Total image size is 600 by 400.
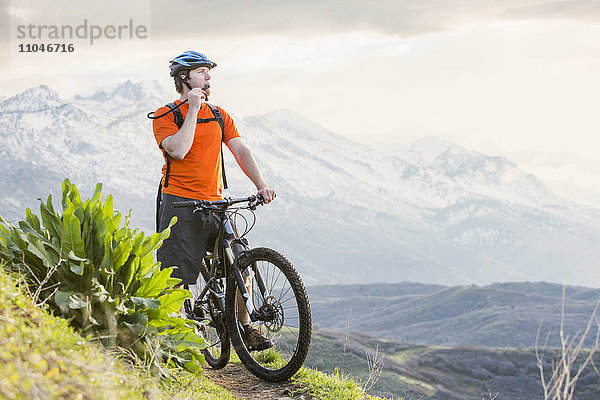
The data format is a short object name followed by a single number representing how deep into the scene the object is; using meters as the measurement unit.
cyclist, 5.59
